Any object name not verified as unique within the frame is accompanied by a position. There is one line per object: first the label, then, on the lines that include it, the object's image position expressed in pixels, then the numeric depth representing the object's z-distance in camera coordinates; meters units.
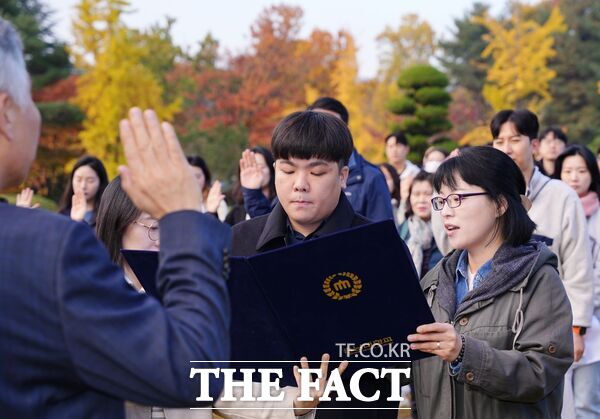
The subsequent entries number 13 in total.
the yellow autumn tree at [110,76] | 26.09
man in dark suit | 1.54
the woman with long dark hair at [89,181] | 6.71
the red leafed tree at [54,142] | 24.75
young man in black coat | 3.34
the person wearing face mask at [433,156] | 9.07
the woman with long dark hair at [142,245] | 2.97
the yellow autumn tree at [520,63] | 30.31
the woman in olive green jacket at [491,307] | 3.05
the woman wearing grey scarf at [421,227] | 7.11
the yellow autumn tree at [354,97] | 31.98
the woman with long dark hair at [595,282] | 5.40
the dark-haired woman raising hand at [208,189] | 6.55
